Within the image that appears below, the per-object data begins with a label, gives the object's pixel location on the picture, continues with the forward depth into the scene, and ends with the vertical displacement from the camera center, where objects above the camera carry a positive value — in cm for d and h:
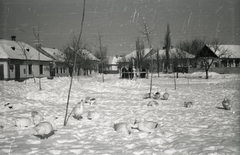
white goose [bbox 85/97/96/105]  968 -134
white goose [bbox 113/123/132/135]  518 -146
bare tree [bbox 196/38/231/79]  2952 +306
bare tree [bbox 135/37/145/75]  4728 +500
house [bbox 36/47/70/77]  3506 +174
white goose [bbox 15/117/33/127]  569 -137
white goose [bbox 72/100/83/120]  662 -125
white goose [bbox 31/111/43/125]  612 -134
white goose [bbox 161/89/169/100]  1086 -128
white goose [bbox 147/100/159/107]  905 -142
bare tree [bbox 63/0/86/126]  590 -12
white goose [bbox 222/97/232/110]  771 -129
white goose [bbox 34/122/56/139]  479 -137
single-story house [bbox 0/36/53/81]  2503 +167
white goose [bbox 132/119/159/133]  525 -142
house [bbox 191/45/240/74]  4915 +301
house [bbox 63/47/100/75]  3147 +197
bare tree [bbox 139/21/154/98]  1277 +236
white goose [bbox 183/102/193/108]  857 -137
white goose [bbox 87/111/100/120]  666 -142
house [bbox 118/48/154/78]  2758 +316
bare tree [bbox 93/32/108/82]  2348 +356
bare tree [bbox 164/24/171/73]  5122 +813
